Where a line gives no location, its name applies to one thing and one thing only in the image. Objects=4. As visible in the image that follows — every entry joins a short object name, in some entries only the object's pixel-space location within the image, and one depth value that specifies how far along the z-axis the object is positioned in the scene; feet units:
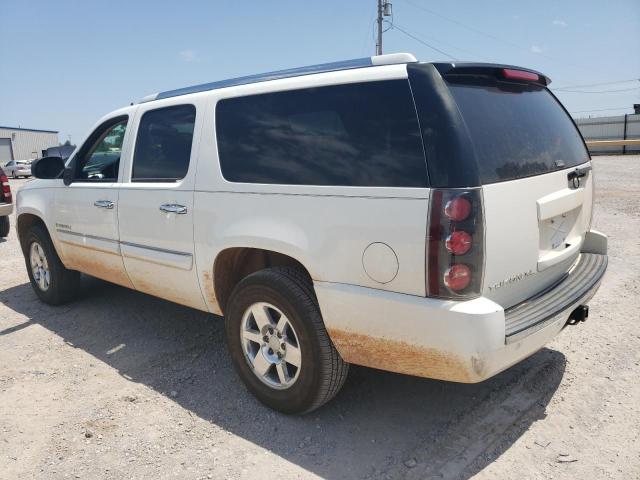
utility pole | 101.60
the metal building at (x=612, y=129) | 91.76
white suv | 7.70
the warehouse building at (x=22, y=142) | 172.86
